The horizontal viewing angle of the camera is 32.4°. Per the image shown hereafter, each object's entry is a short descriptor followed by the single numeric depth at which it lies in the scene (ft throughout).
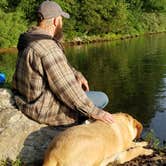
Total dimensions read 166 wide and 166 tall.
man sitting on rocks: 11.69
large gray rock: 11.94
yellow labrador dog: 10.33
